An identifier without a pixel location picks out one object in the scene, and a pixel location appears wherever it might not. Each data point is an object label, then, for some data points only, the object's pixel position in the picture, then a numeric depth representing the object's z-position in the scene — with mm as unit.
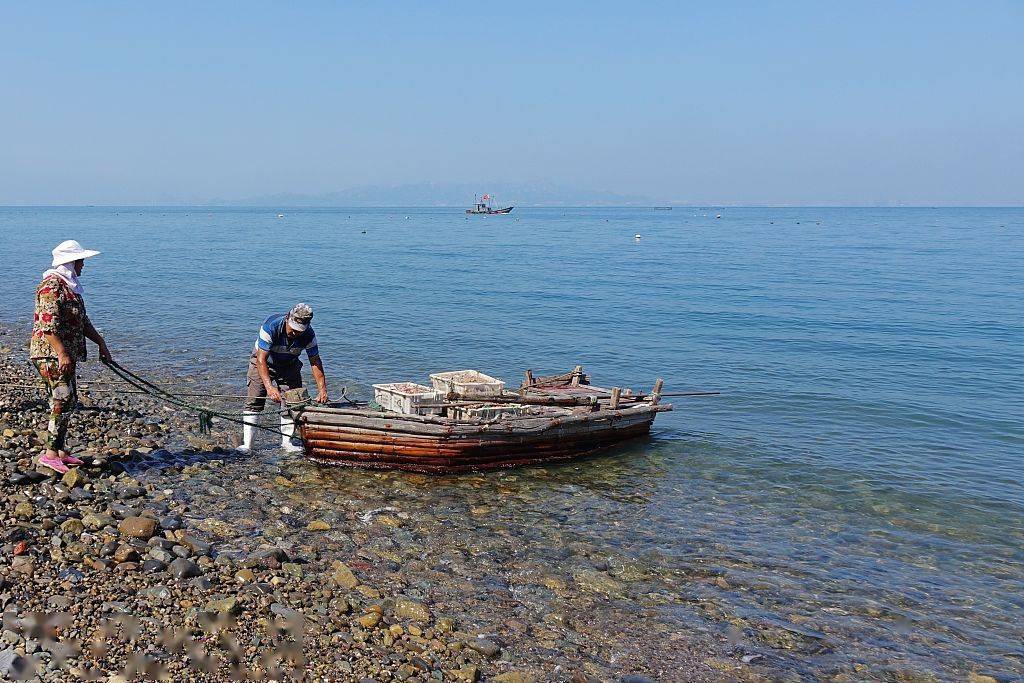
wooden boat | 13953
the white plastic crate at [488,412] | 15020
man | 13383
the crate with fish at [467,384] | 15344
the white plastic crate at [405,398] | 14742
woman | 10633
